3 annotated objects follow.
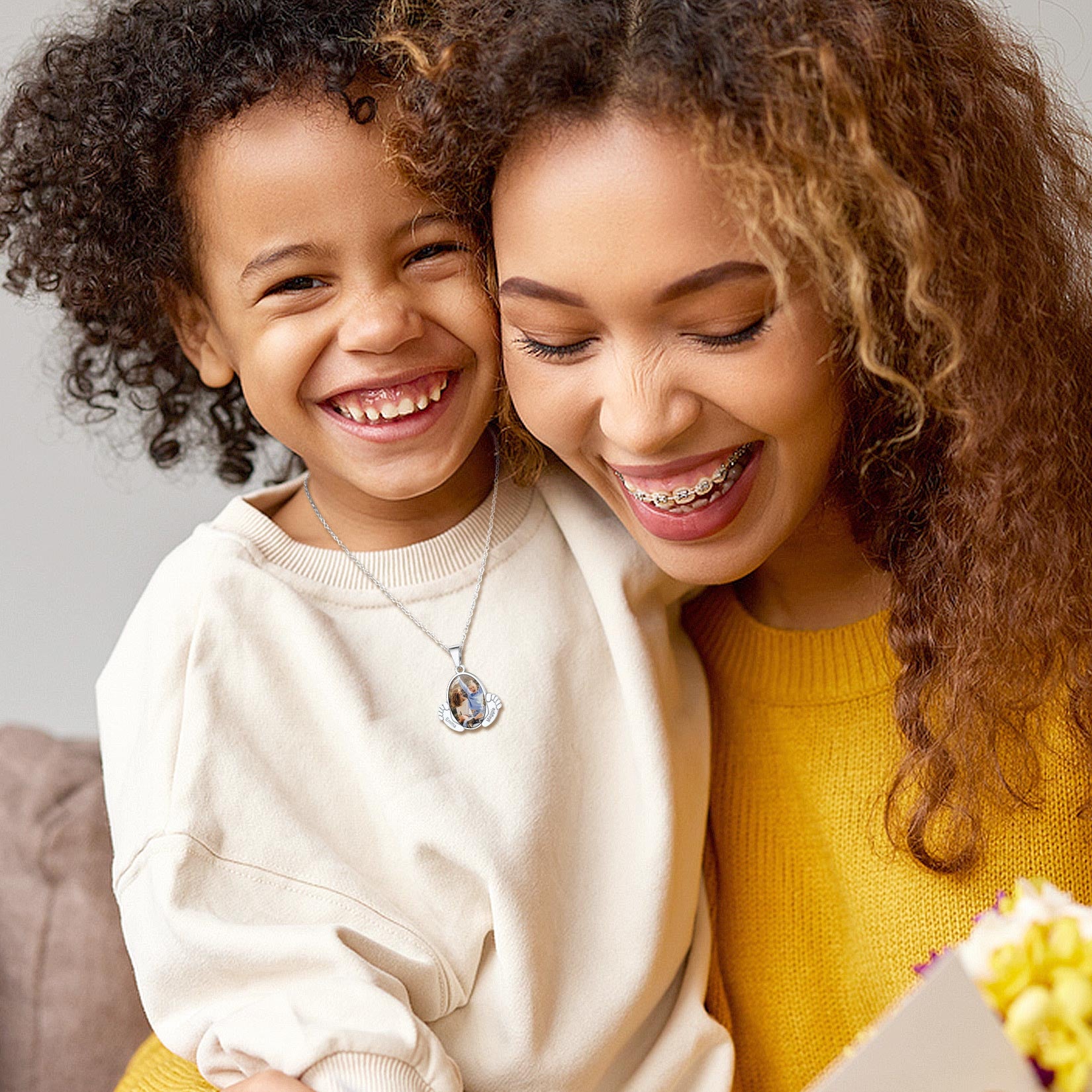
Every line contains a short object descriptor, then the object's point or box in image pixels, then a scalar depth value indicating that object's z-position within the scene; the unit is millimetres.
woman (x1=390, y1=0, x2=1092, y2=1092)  1074
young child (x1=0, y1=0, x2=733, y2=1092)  1215
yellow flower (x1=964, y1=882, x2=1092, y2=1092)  881
